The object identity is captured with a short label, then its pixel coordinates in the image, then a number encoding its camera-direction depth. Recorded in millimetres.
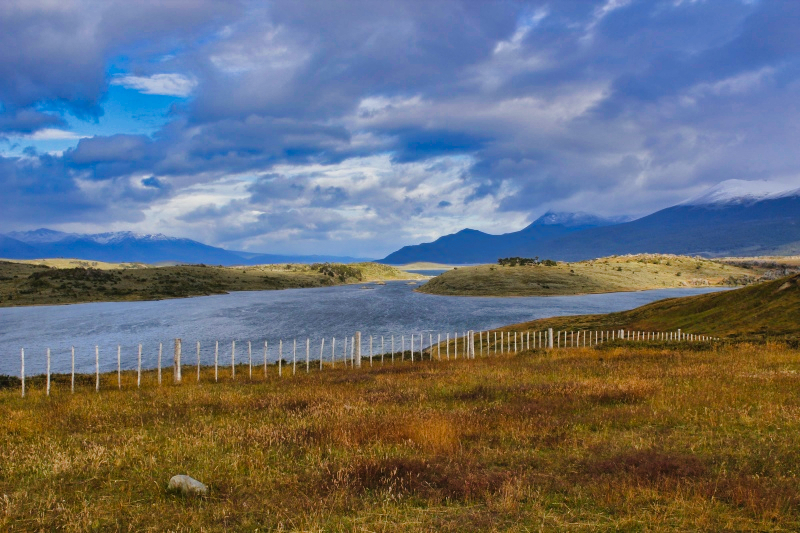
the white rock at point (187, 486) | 8648
